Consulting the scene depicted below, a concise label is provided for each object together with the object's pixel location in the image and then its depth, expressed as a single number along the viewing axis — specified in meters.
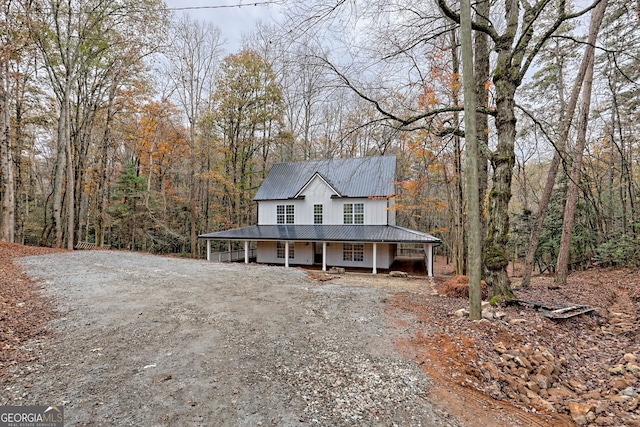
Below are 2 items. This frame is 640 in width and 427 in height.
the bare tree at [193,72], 19.11
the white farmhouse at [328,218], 15.27
